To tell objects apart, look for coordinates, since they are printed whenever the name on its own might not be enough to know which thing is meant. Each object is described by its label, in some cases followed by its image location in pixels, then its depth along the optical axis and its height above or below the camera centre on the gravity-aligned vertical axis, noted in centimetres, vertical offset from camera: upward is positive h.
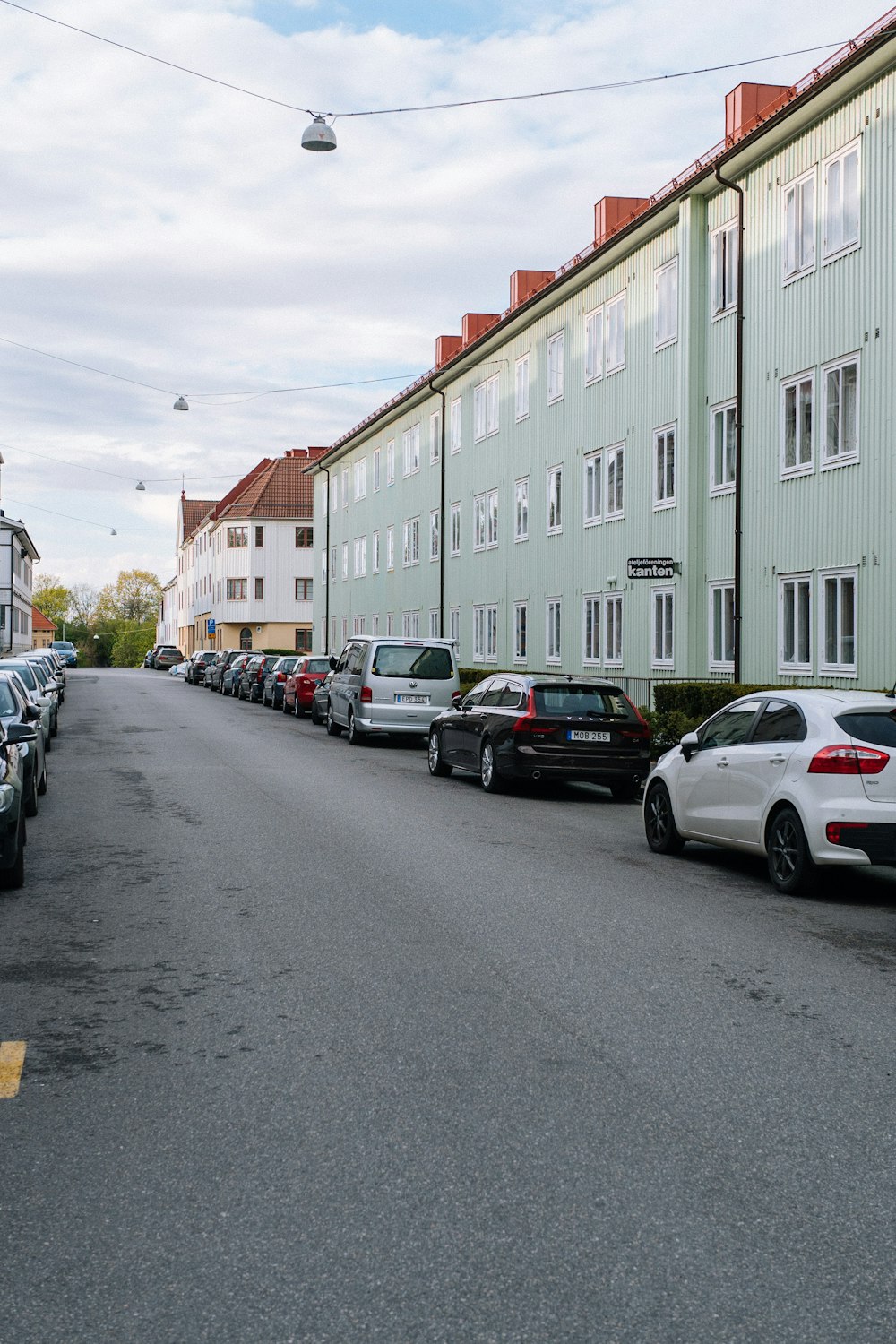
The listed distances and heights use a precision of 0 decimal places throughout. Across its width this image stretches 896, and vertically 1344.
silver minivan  2539 -31
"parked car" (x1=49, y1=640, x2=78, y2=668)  9878 +79
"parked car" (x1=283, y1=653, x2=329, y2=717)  3597 -40
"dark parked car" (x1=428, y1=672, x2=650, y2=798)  1658 -78
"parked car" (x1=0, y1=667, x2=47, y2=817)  1395 -85
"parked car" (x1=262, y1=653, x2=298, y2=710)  4056 -45
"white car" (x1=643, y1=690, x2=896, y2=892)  959 -79
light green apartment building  2000 +442
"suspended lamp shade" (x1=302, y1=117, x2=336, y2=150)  2084 +763
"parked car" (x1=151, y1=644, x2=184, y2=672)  10100 +49
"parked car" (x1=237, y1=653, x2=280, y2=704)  4538 -39
